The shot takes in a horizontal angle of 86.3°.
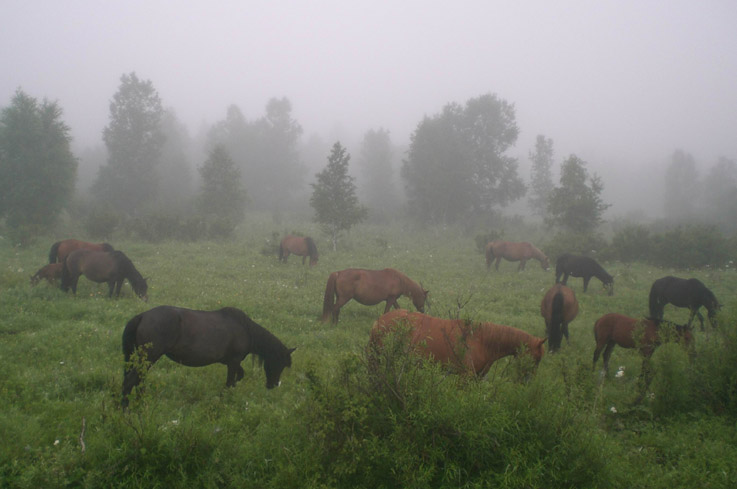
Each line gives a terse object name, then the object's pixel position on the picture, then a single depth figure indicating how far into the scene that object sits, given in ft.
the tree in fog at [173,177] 127.02
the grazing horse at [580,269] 53.72
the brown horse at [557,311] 31.32
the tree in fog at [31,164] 77.56
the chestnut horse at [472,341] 19.54
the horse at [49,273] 40.77
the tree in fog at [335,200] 84.99
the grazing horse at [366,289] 35.19
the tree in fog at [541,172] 147.54
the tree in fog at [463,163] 120.47
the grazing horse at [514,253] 69.36
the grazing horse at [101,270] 37.99
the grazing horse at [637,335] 21.75
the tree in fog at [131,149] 112.98
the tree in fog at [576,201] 85.76
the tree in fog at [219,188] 104.88
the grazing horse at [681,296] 36.81
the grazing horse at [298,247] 66.08
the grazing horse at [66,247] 45.29
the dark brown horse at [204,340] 18.75
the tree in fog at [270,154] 165.37
